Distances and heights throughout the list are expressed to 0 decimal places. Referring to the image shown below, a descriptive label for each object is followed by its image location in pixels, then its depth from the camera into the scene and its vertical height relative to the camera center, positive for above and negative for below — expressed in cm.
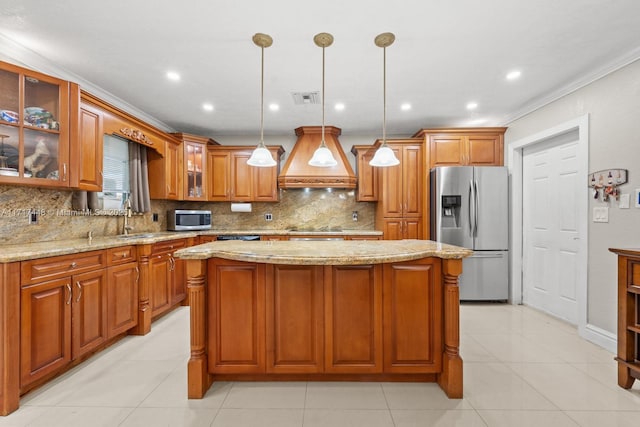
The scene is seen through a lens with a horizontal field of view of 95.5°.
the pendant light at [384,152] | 232 +52
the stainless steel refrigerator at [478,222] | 392 -11
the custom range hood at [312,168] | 447 +70
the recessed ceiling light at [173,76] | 289 +139
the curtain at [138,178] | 372 +45
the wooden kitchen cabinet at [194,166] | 440 +73
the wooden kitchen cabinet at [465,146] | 413 +97
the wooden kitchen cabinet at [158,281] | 298 -78
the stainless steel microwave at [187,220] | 427 -11
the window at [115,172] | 336 +49
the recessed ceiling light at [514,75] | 286 +140
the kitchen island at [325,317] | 203 -73
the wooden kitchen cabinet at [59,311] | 188 -72
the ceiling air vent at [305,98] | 333 +137
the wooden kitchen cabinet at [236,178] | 472 +57
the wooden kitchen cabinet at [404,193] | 428 +31
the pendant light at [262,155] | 235 +49
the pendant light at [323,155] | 234 +49
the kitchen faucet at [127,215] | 344 -3
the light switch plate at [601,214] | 271 +0
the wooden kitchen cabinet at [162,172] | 406 +57
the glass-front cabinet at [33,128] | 215 +67
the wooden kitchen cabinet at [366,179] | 472 +56
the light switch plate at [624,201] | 253 +12
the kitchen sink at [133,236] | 319 -27
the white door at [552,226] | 331 -14
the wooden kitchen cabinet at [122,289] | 259 -72
